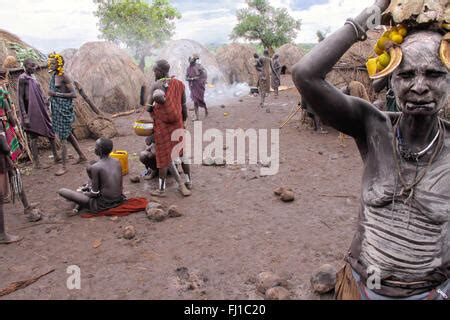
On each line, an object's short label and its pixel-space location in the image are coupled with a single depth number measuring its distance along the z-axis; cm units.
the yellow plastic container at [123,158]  624
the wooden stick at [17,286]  324
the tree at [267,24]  2603
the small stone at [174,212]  467
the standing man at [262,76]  1222
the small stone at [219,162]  672
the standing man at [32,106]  613
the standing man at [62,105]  645
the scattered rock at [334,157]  694
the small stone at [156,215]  457
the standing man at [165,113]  505
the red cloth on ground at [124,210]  479
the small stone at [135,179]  599
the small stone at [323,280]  296
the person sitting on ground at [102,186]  473
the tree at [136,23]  2339
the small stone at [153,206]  473
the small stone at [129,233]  414
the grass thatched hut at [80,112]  793
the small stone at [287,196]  500
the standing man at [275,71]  1391
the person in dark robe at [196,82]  1123
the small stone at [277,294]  288
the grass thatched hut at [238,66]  1941
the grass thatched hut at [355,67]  952
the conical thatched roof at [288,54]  2064
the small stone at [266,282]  308
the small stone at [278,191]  521
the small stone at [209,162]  678
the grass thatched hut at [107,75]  1220
